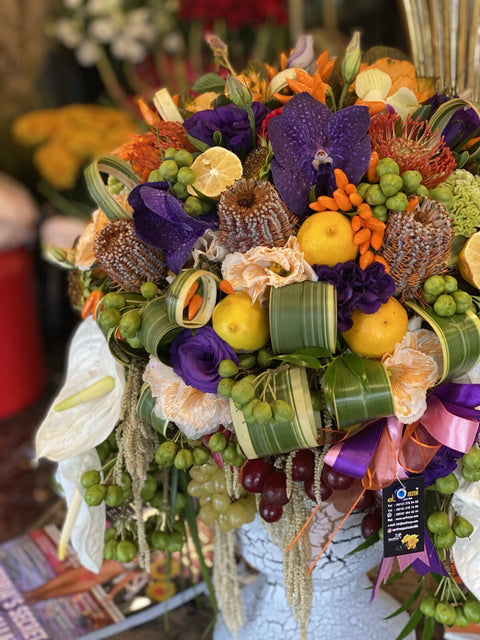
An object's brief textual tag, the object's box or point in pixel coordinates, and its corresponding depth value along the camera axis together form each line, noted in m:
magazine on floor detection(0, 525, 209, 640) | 0.96
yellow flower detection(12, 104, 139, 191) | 2.15
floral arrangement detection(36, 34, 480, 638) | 0.65
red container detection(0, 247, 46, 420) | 2.12
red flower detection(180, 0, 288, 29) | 2.24
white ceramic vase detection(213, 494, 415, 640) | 0.81
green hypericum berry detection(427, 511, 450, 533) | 0.71
